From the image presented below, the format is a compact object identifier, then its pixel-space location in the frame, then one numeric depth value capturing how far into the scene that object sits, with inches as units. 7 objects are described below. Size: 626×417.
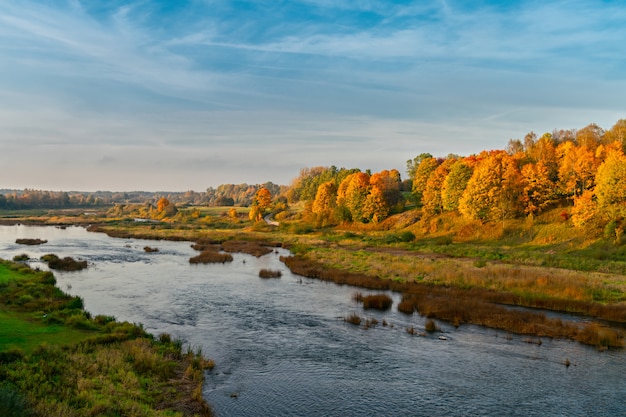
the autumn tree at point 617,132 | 3828.7
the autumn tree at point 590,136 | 3887.8
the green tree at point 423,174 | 4658.0
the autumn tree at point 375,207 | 4402.1
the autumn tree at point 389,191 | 4624.5
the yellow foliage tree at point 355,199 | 4562.0
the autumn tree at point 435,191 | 4040.4
